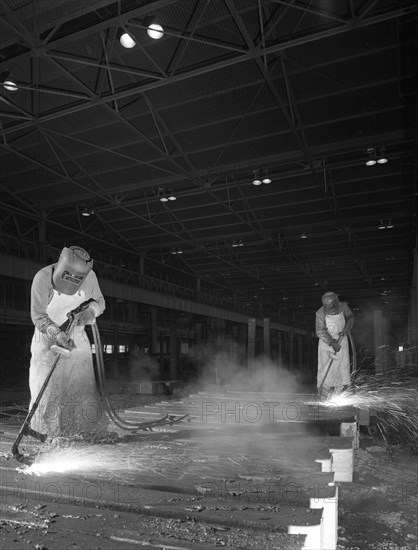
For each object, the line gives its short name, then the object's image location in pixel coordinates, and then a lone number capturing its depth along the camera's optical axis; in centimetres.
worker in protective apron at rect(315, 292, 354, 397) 753
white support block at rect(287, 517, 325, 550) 205
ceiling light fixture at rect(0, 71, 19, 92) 1075
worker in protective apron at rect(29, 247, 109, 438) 397
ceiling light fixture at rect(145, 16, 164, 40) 930
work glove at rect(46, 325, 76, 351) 370
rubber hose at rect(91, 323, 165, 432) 402
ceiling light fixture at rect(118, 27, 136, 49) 984
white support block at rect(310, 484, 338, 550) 244
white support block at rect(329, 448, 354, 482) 436
